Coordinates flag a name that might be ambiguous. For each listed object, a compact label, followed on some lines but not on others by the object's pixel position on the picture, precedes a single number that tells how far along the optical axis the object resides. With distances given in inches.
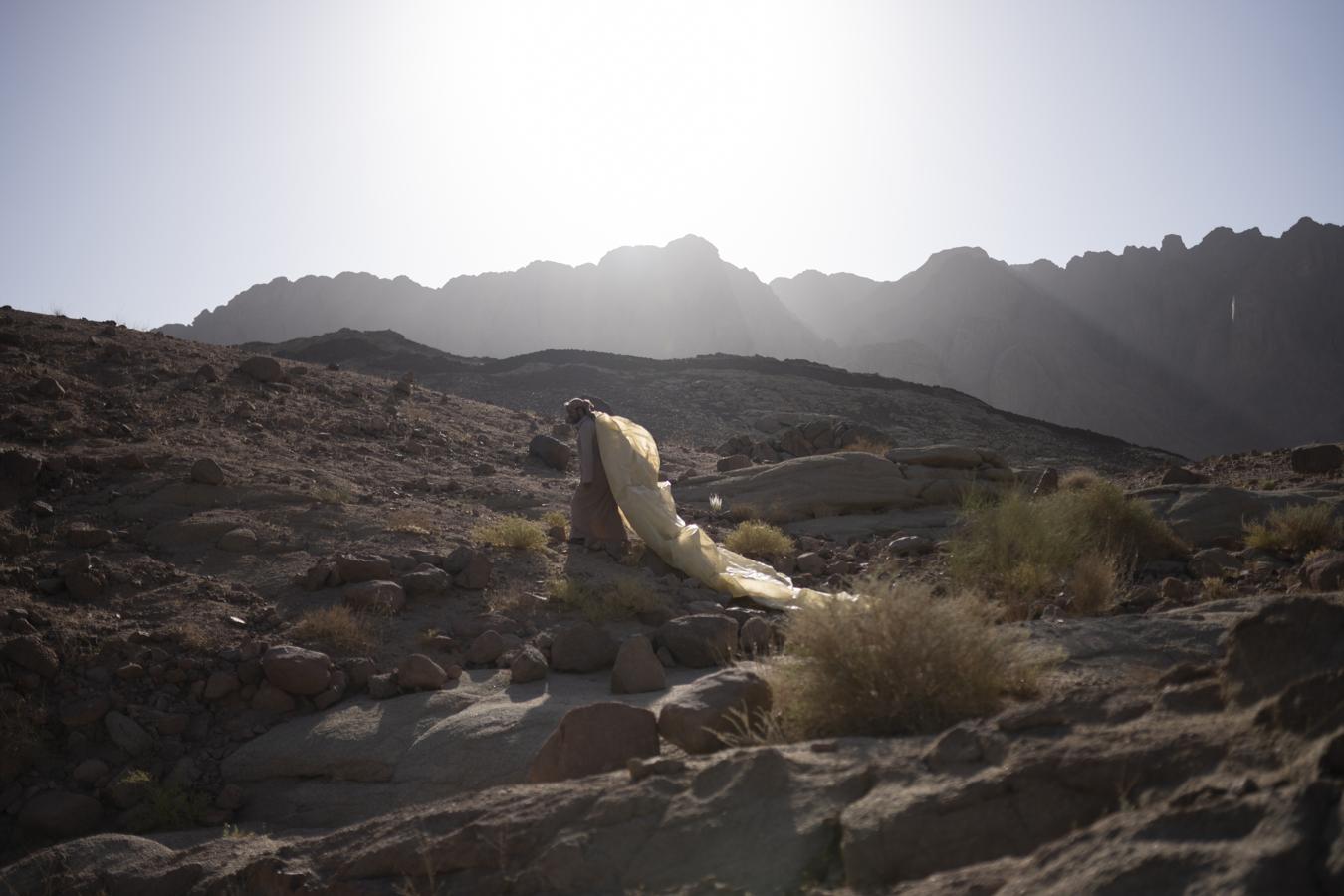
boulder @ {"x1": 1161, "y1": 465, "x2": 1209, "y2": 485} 460.4
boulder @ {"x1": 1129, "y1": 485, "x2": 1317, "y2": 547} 352.2
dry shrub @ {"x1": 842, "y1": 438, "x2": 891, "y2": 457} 639.5
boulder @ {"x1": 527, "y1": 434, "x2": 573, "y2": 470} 560.1
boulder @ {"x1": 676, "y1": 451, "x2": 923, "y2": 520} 480.1
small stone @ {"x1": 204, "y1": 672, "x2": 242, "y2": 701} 224.0
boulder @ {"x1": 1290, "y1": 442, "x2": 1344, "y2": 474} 483.2
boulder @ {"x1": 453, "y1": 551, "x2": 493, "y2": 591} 294.0
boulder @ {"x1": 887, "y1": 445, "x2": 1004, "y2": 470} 526.0
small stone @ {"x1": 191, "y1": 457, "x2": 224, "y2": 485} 353.7
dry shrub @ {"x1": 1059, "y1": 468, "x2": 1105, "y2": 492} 425.7
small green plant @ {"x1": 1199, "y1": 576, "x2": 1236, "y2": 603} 231.9
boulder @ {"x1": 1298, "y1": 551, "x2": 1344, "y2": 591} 203.3
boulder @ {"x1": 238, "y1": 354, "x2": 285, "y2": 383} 533.6
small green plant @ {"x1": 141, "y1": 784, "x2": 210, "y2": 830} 183.9
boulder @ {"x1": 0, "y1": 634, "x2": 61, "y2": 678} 217.6
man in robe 346.6
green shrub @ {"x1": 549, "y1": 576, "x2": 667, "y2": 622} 283.1
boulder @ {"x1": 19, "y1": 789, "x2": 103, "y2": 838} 181.8
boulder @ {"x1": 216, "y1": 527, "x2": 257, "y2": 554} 306.8
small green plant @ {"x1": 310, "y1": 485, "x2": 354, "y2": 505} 366.6
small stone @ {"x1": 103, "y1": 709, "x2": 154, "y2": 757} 205.2
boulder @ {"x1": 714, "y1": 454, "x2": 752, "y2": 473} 593.9
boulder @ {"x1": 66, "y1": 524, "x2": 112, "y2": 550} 290.8
